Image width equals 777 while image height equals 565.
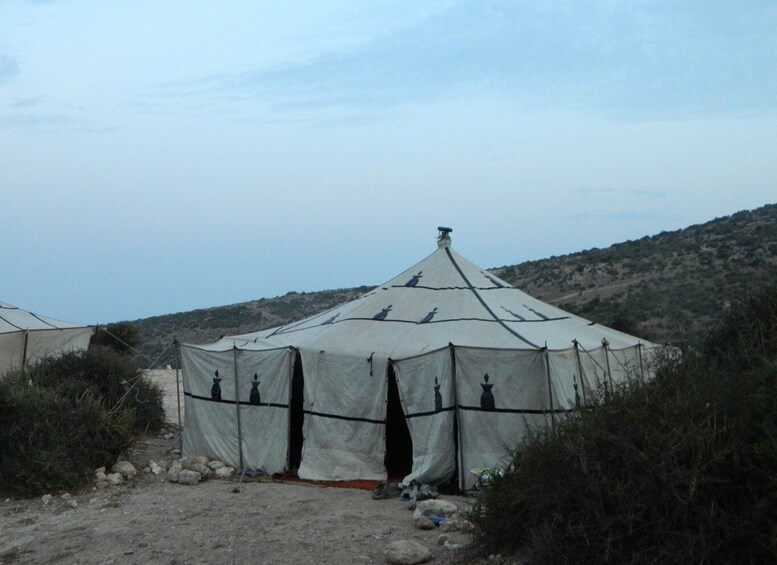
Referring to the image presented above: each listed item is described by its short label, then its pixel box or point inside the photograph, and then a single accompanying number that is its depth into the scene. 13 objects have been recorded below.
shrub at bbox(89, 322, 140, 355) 23.83
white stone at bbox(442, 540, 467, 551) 7.45
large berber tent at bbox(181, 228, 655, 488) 10.73
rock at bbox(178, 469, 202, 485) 11.73
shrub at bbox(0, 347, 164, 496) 11.31
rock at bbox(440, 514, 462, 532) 8.34
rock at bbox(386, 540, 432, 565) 7.41
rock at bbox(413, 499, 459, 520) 9.02
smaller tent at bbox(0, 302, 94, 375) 17.39
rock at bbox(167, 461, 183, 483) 11.92
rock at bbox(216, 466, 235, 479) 12.05
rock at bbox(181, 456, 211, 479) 12.11
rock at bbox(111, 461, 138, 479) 12.09
